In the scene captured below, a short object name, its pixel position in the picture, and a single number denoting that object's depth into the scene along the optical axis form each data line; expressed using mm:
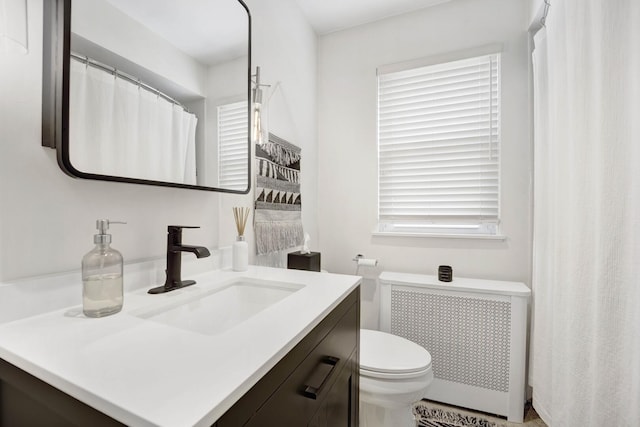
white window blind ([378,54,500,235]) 1828
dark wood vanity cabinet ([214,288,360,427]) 469
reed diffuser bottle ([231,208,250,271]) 1120
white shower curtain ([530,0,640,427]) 966
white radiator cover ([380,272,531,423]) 1576
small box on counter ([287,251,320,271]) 1523
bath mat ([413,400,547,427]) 1552
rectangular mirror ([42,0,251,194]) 673
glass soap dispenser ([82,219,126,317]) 630
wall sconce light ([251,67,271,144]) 1388
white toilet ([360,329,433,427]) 1246
